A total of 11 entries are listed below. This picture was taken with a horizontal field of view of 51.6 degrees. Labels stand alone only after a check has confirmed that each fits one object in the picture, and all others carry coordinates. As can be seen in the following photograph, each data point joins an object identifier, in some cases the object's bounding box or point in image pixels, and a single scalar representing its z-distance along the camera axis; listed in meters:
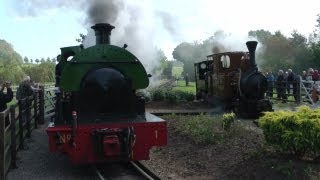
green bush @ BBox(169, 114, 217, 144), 7.10
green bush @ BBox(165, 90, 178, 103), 15.21
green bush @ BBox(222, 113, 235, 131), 7.42
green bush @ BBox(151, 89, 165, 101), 15.63
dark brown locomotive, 10.95
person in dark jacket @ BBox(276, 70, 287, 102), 14.42
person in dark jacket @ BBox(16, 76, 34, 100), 9.81
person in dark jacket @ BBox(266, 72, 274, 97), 15.50
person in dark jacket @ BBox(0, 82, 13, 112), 7.66
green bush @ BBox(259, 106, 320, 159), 4.93
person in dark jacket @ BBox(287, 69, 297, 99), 13.78
